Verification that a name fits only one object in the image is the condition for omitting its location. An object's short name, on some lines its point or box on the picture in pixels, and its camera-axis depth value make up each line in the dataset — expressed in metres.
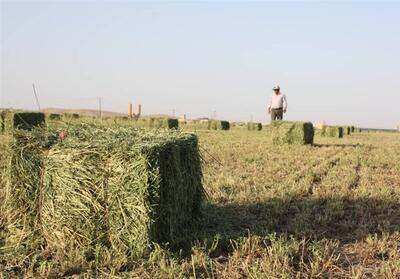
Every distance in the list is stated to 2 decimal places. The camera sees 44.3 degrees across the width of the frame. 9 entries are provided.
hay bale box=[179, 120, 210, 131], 36.44
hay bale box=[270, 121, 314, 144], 17.84
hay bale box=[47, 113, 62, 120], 27.58
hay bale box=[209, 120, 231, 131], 36.78
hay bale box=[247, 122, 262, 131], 39.38
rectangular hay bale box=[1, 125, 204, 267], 4.34
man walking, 17.08
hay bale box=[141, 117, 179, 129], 25.22
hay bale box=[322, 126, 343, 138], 33.75
